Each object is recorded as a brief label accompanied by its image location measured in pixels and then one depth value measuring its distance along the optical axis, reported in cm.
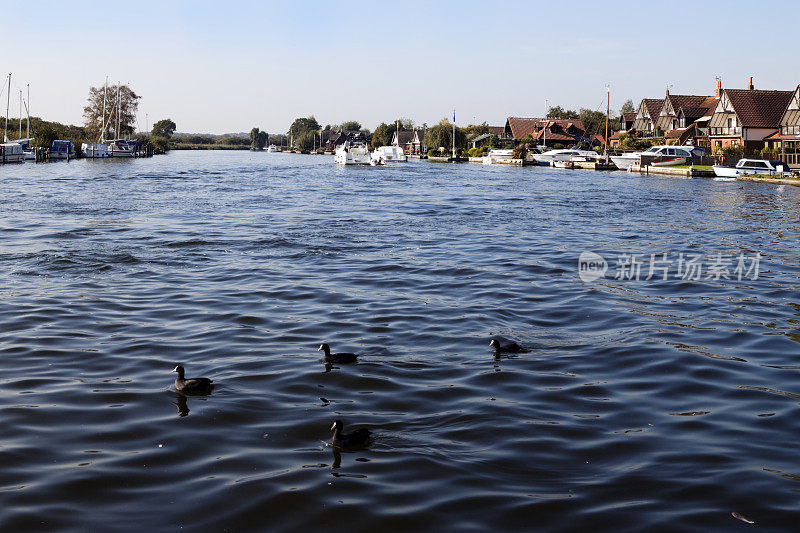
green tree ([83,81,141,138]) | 13112
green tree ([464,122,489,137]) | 13950
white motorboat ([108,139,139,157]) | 10486
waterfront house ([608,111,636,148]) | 10969
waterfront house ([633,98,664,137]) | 9844
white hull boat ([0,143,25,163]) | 7650
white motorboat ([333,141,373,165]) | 9838
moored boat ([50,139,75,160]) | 9338
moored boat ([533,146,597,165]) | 8956
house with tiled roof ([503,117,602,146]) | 11438
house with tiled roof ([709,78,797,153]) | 7469
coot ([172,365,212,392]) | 840
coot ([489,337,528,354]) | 1020
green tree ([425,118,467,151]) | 13588
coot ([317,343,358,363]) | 955
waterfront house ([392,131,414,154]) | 16725
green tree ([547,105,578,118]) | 15875
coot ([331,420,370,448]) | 705
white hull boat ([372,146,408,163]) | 10919
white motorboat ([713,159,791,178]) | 5341
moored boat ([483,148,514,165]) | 10094
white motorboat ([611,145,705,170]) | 6806
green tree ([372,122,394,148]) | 18125
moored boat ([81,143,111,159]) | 10094
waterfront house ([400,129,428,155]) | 15375
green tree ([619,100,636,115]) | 18112
